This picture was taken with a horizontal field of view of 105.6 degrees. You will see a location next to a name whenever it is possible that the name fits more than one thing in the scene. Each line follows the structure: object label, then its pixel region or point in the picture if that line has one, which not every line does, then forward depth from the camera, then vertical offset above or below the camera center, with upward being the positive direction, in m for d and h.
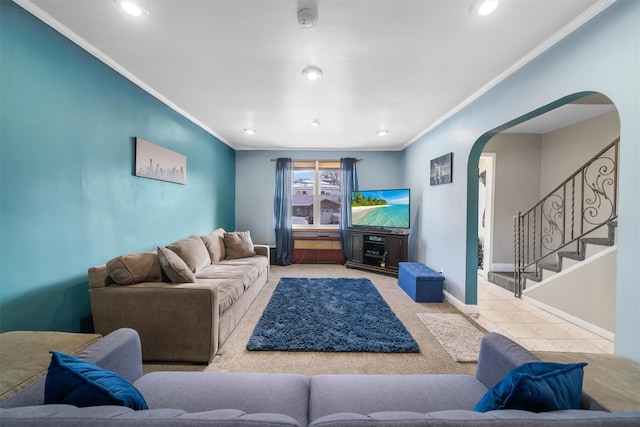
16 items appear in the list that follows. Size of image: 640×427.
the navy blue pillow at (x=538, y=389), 0.70 -0.52
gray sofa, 0.59 -0.80
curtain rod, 5.41 +1.16
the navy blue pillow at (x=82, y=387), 0.71 -0.54
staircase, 3.08 -0.05
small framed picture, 3.29 +0.64
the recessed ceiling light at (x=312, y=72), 2.17 +1.28
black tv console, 4.38 -0.71
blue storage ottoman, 3.27 -0.99
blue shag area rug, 2.19 -1.18
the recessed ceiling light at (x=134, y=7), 1.49 +1.28
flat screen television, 4.34 +0.10
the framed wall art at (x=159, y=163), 2.53 +0.55
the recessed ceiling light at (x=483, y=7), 1.46 +1.28
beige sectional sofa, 1.92 -0.79
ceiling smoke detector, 1.53 +1.25
